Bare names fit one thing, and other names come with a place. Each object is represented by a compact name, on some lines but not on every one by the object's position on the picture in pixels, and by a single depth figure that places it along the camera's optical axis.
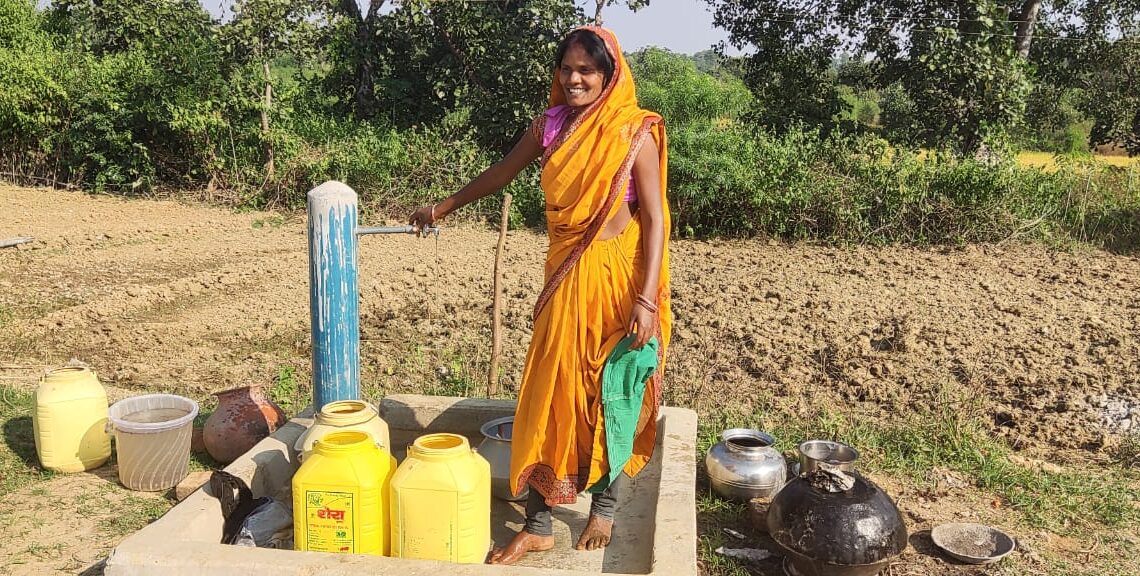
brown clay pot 3.57
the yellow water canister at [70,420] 3.45
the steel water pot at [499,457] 3.14
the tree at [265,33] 9.37
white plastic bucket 3.36
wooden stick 3.87
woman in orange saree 2.58
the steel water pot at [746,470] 3.39
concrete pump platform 2.25
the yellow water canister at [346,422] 2.71
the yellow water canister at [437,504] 2.40
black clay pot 2.76
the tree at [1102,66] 12.49
